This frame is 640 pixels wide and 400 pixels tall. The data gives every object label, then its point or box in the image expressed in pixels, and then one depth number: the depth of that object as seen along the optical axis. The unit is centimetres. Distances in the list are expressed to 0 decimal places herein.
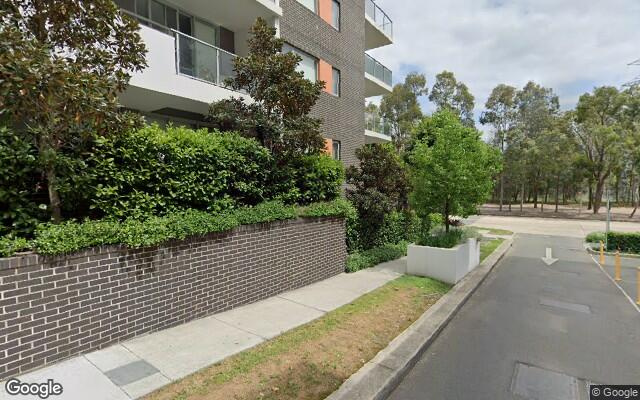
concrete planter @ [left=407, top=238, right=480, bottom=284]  833
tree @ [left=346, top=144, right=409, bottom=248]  995
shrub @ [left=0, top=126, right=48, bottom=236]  401
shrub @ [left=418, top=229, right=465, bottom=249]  922
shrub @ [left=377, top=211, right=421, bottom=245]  1162
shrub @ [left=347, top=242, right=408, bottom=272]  922
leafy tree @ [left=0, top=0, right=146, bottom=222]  357
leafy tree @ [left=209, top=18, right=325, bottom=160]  731
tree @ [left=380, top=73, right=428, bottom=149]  3791
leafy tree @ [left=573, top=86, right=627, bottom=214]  2958
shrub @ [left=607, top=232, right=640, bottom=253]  1412
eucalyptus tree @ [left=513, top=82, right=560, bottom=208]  3375
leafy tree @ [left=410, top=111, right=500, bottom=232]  919
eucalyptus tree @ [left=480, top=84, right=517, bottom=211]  4109
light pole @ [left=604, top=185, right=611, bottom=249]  1453
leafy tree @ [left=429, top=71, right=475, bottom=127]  3944
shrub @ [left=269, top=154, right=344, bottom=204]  771
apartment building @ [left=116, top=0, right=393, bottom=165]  748
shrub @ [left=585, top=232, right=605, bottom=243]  1543
